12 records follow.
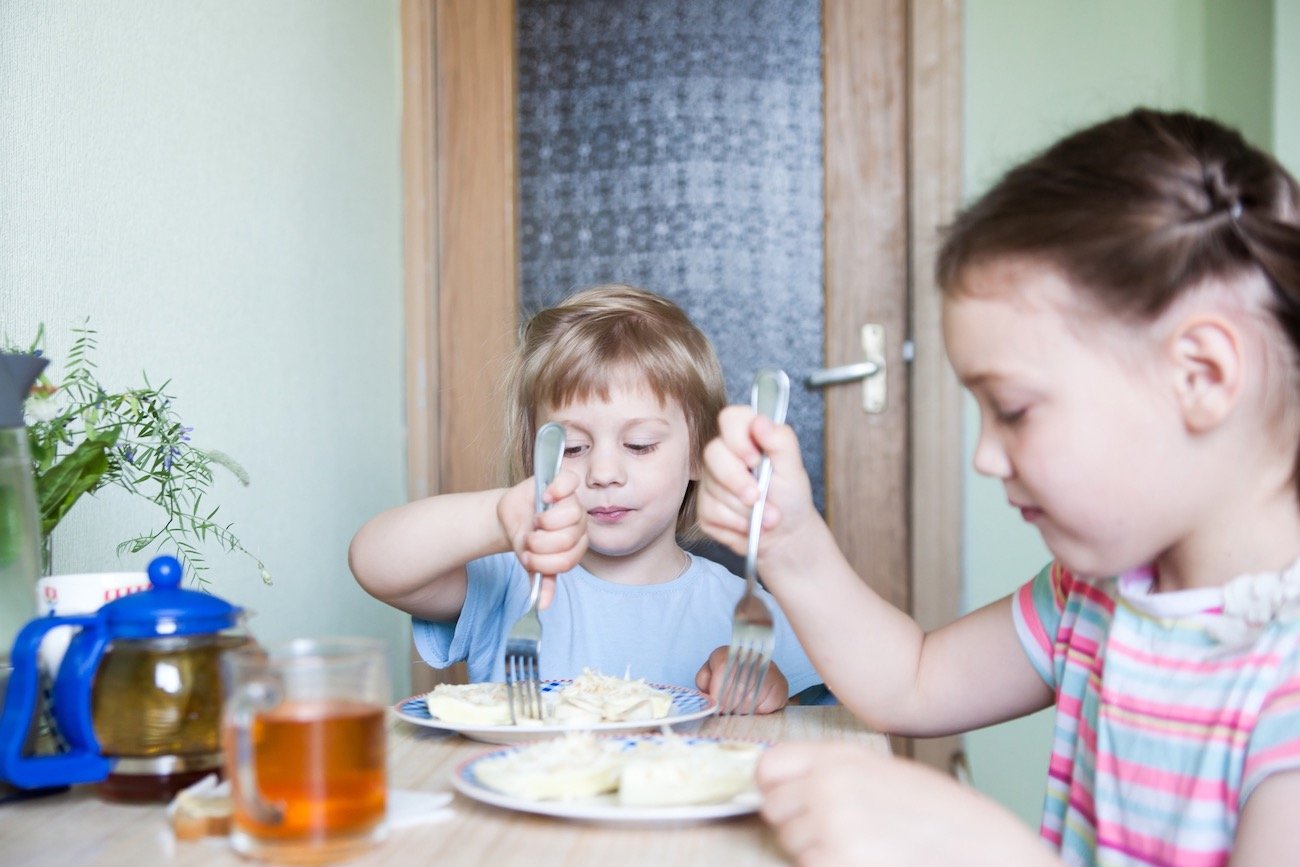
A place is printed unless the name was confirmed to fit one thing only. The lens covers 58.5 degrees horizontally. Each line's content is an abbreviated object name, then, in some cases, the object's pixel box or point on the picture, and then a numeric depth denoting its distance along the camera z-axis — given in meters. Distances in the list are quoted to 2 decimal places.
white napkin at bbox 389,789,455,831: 0.65
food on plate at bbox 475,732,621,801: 0.66
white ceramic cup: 0.77
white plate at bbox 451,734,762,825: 0.62
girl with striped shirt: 0.72
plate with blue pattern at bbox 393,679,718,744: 0.83
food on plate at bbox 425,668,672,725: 0.85
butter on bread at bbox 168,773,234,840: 0.63
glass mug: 0.58
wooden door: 2.29
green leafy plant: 0.83
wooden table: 0.60
